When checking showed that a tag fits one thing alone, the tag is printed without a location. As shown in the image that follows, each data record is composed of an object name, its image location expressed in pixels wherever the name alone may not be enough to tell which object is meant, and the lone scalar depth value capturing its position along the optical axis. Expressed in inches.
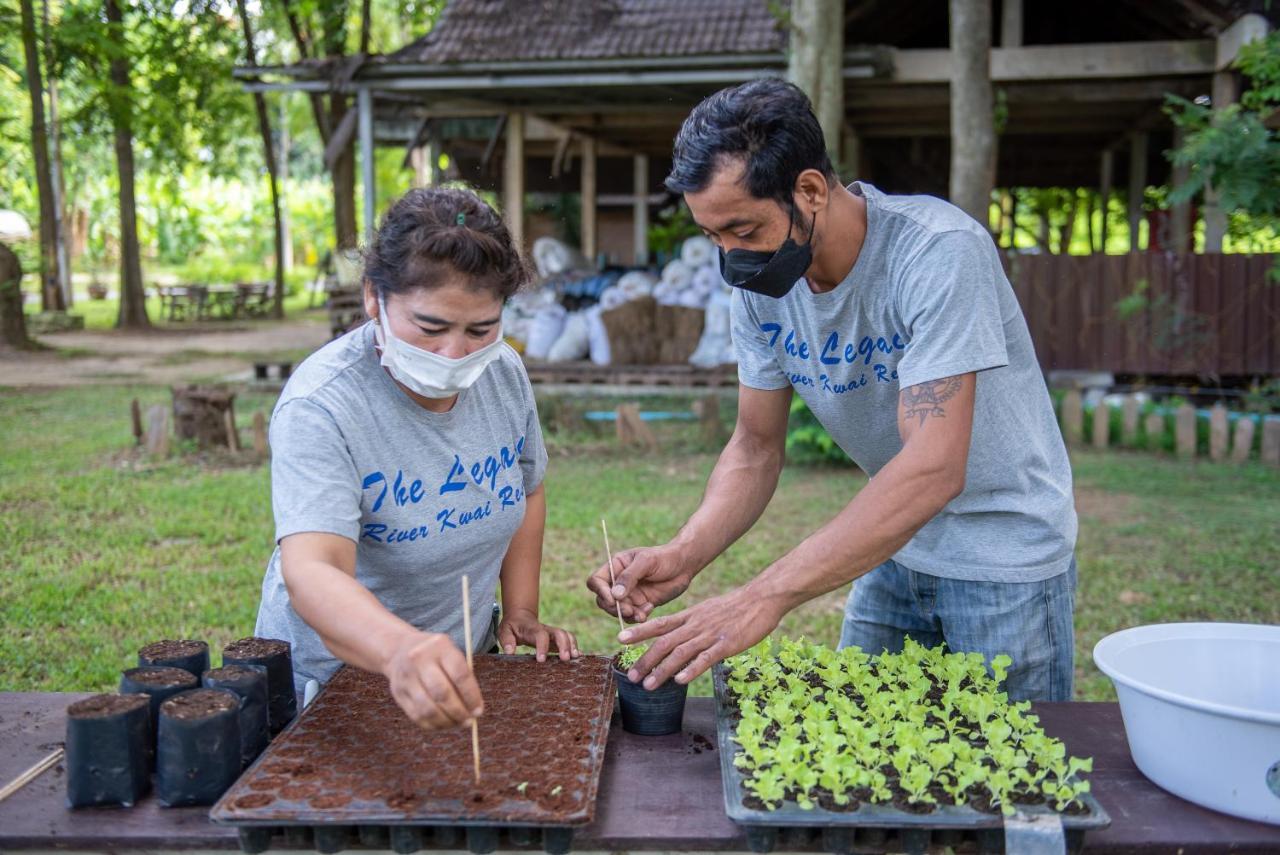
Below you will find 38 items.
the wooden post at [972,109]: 317.7
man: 84.2
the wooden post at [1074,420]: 378.0
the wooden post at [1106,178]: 622.2
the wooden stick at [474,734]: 72.3
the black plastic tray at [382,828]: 66.5
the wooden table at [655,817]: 70.1
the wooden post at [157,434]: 350.3
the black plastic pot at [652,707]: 85.3
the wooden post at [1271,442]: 346.0
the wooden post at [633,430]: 366.3
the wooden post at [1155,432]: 367.6
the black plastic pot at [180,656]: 86.2
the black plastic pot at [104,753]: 72.2
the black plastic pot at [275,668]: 85.0
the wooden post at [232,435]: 358.0
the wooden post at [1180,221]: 453.4
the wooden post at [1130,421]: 370.3
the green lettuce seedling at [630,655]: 90.7
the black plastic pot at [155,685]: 77.6
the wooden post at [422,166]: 856.0
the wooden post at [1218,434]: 350.9
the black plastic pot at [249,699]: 79.0
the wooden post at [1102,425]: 372.8
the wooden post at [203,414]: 356.2
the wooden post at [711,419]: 370.0
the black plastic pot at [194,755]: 72.3
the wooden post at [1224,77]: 367.6
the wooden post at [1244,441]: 350.6
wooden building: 408.8
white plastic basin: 70.4
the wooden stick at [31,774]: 76.5
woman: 75.2
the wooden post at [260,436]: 347.7
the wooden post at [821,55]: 324.5
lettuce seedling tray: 67.4
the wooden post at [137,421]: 364.5
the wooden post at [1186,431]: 356.5
